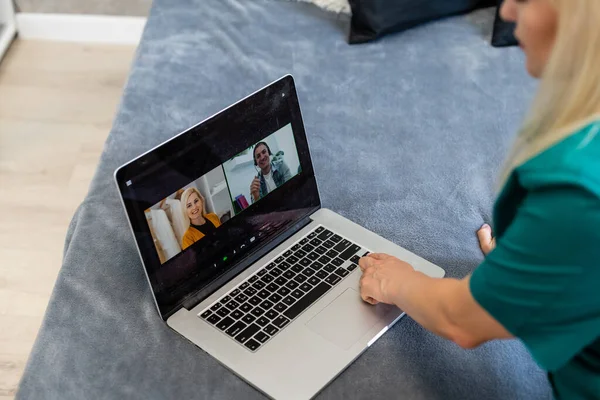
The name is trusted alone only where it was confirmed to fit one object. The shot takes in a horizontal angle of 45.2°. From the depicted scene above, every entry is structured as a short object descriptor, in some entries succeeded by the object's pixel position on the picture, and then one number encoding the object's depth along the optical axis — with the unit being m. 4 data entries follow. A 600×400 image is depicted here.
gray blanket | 0.98
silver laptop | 0.98
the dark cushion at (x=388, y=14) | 1.63
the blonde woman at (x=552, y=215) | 0.67
